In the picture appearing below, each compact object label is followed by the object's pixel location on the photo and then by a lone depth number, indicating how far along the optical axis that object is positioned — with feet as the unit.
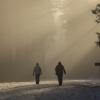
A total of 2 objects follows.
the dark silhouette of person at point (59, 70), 148.66
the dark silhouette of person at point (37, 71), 159.12
